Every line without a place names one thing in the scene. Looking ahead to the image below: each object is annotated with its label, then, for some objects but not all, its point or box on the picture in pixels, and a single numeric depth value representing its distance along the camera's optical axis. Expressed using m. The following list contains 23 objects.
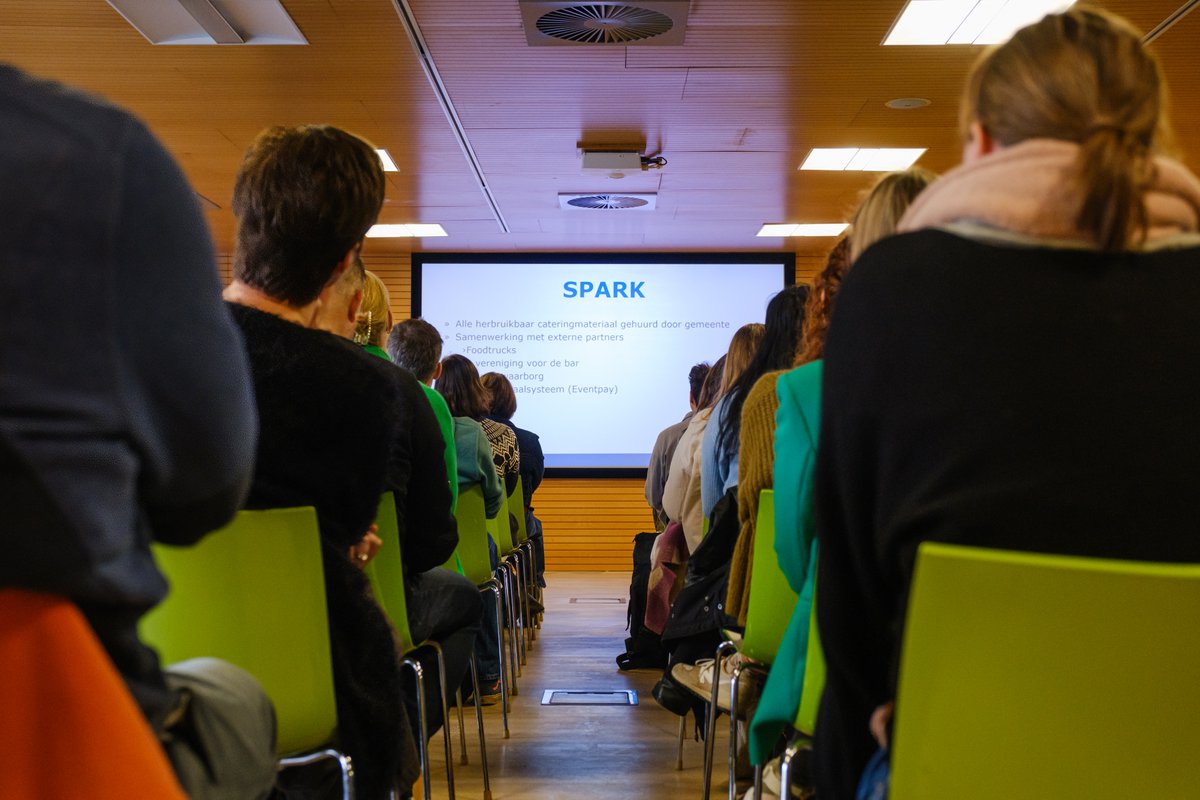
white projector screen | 9.78
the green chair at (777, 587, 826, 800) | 1.64
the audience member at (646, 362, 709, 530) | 5.05
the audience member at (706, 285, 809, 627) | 2.44
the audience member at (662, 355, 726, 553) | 3.71
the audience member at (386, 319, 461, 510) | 4.04
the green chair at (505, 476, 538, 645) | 5.56
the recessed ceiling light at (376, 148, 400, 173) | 6.36
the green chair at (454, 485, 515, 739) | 3.72
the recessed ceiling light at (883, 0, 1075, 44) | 4.12
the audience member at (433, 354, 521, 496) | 4.72
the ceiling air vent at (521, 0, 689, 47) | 4.08
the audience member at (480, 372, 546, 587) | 6.20
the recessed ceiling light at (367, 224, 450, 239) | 8.81
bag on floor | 4.89
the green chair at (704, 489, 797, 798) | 2.15
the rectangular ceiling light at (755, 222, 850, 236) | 8.64
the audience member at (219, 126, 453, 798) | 1.58
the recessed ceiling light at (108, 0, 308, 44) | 4.14
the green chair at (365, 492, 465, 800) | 1.99
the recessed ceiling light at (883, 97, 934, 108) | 5.33
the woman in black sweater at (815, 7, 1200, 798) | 1.04
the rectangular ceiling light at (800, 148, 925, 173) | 6.33
